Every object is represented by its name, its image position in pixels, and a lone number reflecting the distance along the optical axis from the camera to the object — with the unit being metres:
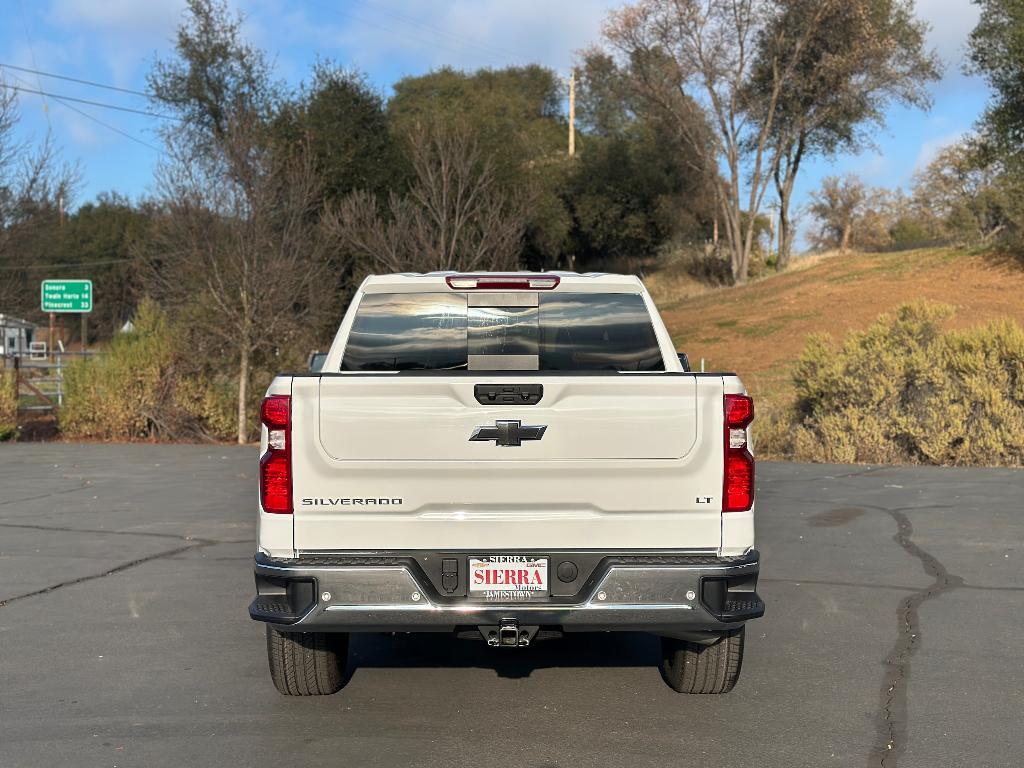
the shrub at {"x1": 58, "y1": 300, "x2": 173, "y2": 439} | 22.38
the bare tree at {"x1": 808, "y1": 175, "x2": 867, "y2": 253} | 80.31
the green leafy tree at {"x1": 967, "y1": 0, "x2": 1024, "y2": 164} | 35.47
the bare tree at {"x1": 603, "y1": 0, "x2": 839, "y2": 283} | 44.00
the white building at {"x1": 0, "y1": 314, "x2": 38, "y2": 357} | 23.84
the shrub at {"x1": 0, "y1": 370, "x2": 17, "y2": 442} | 22.39
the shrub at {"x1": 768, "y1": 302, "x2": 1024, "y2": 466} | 16.91
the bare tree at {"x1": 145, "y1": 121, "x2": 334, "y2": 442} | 22.31
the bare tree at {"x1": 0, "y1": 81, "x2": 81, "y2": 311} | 31.81
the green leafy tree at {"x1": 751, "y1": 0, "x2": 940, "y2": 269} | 43.22
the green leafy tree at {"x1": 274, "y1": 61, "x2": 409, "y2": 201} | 35.78
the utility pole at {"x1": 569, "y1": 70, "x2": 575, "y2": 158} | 59.19
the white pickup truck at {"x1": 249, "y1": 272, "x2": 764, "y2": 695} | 4.93
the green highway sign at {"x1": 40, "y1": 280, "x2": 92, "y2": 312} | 27.22
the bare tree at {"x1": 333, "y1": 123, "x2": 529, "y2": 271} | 26.98
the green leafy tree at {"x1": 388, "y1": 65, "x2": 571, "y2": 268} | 40.19
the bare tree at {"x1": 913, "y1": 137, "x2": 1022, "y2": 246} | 36.69
